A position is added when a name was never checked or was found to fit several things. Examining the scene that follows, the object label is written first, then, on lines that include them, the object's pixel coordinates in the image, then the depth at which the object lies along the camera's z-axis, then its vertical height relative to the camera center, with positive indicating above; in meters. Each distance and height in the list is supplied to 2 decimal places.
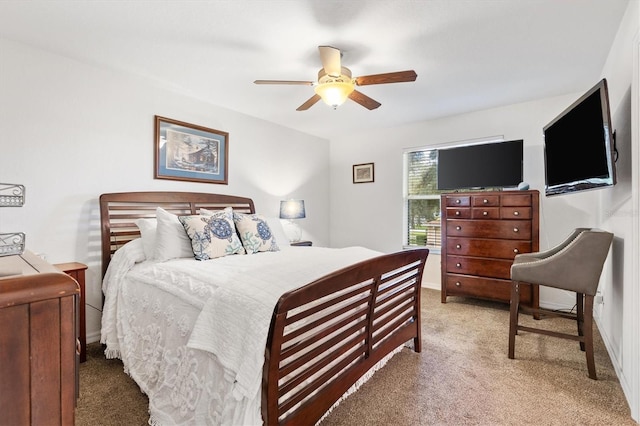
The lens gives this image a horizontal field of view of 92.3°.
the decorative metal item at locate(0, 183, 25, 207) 0.93 +0.03
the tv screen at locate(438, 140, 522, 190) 3.48 +0.54
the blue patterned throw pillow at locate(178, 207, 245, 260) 2.45 -0.21
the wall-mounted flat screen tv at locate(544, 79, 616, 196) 1.82 +0.46
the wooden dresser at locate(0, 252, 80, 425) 0.58 -0.27
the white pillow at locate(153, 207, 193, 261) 2.42 -0.24
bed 1.27 -0.61
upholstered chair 2.08 -0.46
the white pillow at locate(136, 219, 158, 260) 2.47 -0.21
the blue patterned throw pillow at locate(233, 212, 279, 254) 2.75 -0.22
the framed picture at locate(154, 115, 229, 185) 3.17 +0.64
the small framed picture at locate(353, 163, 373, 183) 4.95 +0.62
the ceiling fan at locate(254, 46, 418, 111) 2.12 +0.96
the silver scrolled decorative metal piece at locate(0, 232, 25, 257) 0.88 -0.10
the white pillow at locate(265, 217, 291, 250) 3.29 -0.24
